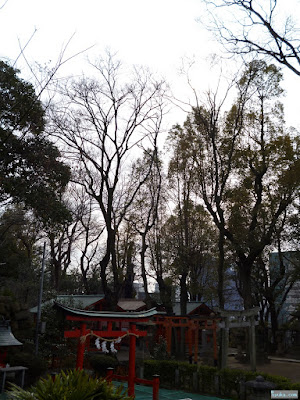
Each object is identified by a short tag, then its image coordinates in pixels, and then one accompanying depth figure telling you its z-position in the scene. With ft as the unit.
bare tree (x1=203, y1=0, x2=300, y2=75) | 34.35
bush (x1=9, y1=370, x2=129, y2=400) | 17.75
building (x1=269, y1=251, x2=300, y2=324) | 84.95
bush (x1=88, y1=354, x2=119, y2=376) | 52.06
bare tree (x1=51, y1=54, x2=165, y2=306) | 61.52
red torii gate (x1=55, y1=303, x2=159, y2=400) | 35.14
